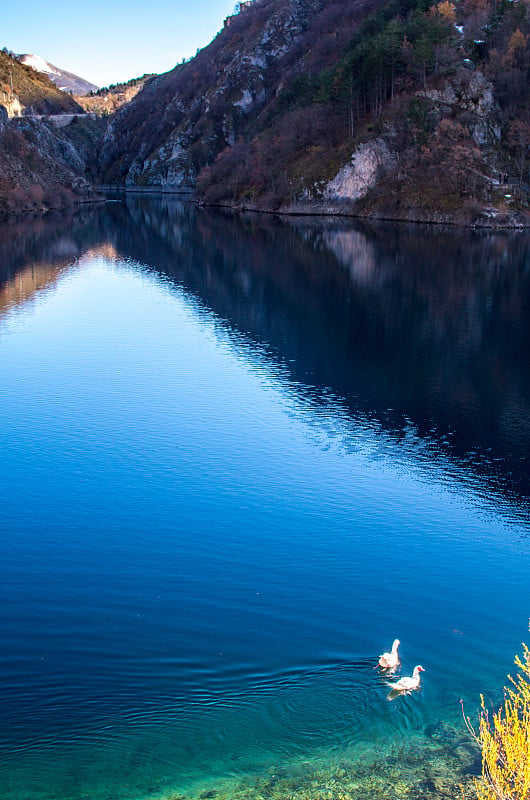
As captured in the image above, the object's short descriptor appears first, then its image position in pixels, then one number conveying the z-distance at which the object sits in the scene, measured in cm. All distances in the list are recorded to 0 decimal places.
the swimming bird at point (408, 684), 1304
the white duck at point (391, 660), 1359
